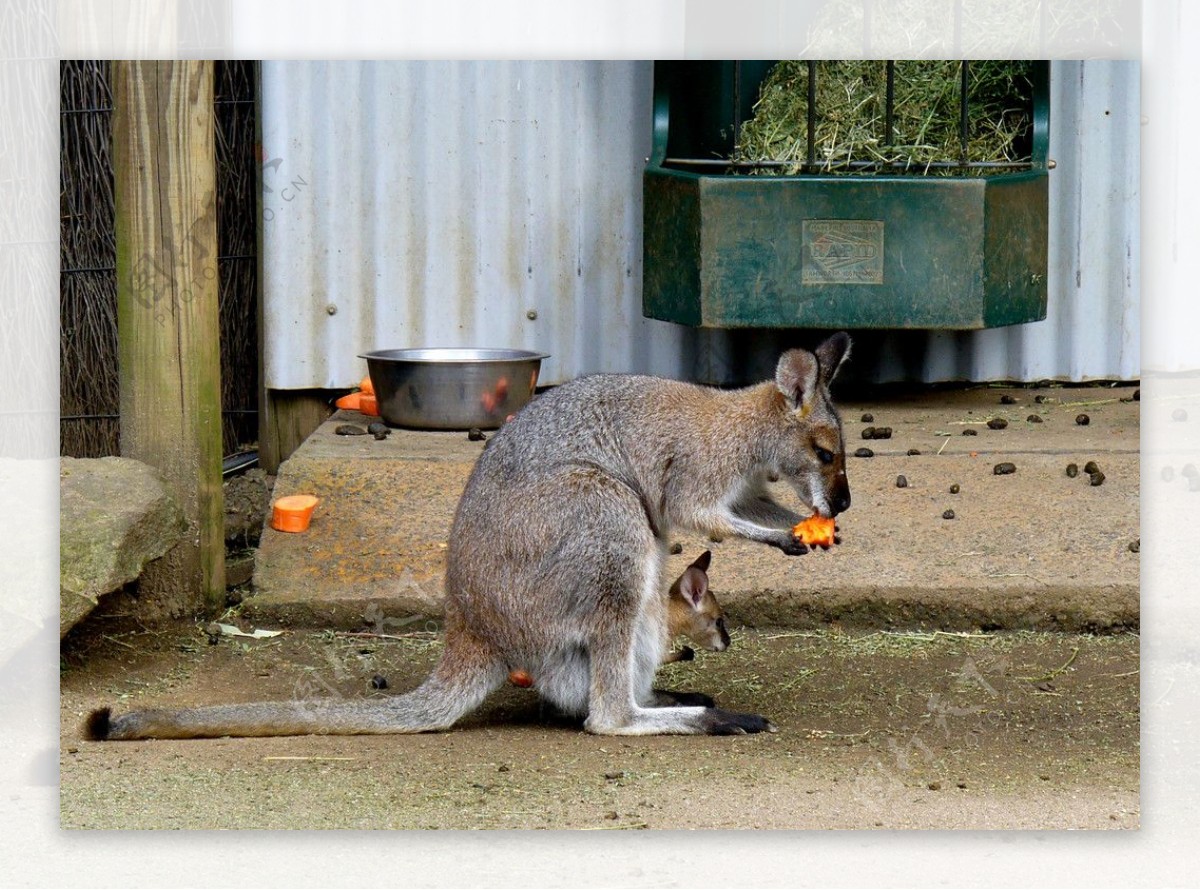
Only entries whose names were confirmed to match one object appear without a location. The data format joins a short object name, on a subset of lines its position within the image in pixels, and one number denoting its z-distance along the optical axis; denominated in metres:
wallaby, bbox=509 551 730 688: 10.98
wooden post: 11.91
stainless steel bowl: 15.08
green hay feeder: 14.68
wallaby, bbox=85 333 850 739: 9.97
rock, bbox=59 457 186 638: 10.98
